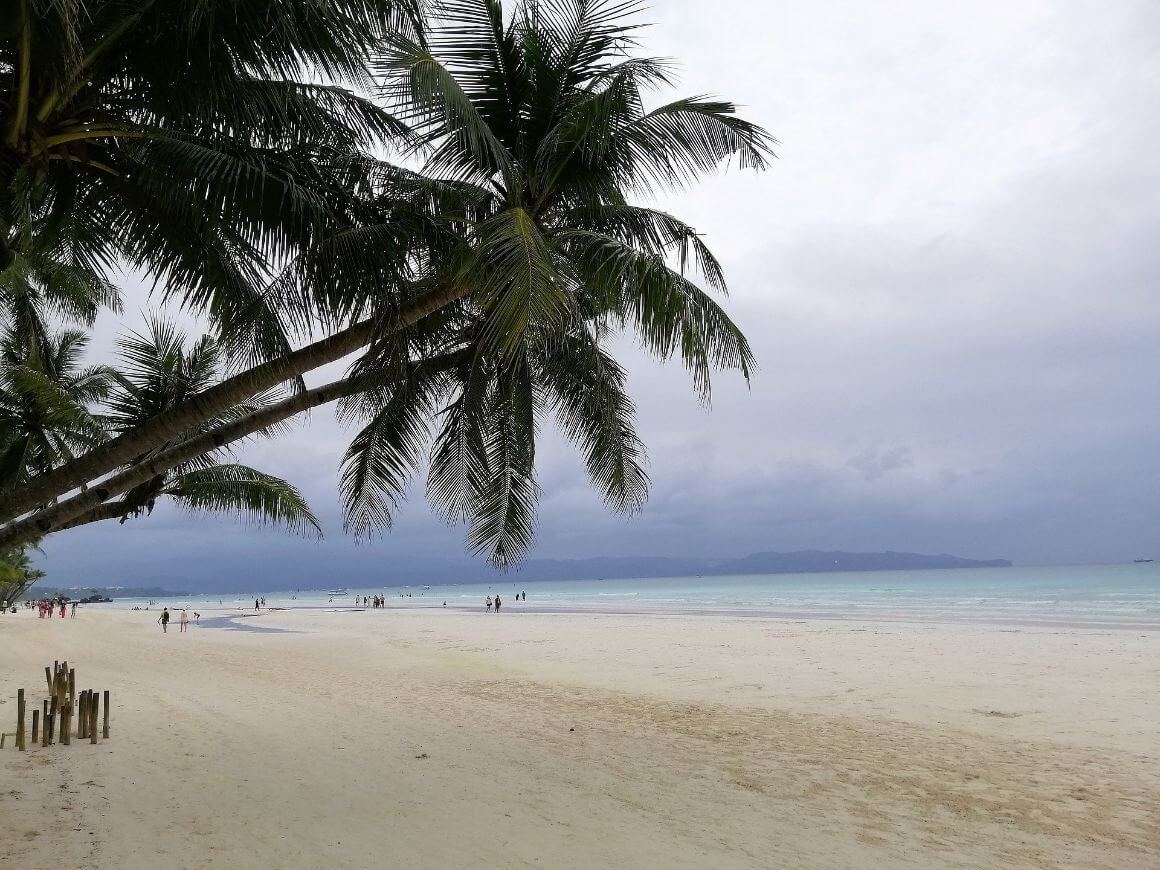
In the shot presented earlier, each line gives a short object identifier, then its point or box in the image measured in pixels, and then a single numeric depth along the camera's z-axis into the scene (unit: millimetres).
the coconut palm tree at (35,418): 7848
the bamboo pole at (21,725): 7035
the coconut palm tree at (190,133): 4074
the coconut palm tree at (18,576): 12198
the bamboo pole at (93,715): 7691
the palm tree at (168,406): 6906
